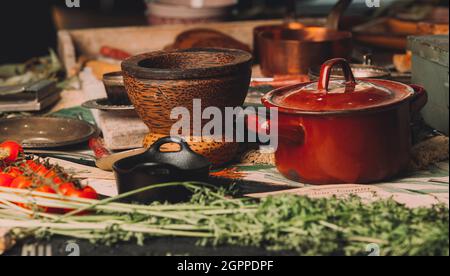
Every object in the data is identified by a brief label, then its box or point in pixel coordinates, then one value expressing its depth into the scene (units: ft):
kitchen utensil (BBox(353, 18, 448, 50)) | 12.46
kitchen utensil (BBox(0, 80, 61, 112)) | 10.48
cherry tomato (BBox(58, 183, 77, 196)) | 6.35
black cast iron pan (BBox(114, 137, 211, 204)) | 6.29
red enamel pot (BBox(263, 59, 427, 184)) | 6.44
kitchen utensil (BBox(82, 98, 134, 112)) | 8.72
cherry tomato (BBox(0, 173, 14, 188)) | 6.86
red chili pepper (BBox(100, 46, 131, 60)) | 13.41
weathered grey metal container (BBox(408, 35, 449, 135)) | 7.87
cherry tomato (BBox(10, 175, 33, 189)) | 6.65
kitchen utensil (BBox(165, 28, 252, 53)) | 12.16
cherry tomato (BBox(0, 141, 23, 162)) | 7.47
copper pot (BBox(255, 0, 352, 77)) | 10.21
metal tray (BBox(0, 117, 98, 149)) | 9.02
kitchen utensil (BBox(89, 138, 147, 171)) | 7.62
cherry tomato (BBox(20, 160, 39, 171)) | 7.04
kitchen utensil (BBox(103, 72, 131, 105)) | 8.85
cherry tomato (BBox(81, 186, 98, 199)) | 6.41
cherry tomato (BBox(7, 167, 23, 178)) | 6.99
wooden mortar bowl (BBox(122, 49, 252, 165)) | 7.09
